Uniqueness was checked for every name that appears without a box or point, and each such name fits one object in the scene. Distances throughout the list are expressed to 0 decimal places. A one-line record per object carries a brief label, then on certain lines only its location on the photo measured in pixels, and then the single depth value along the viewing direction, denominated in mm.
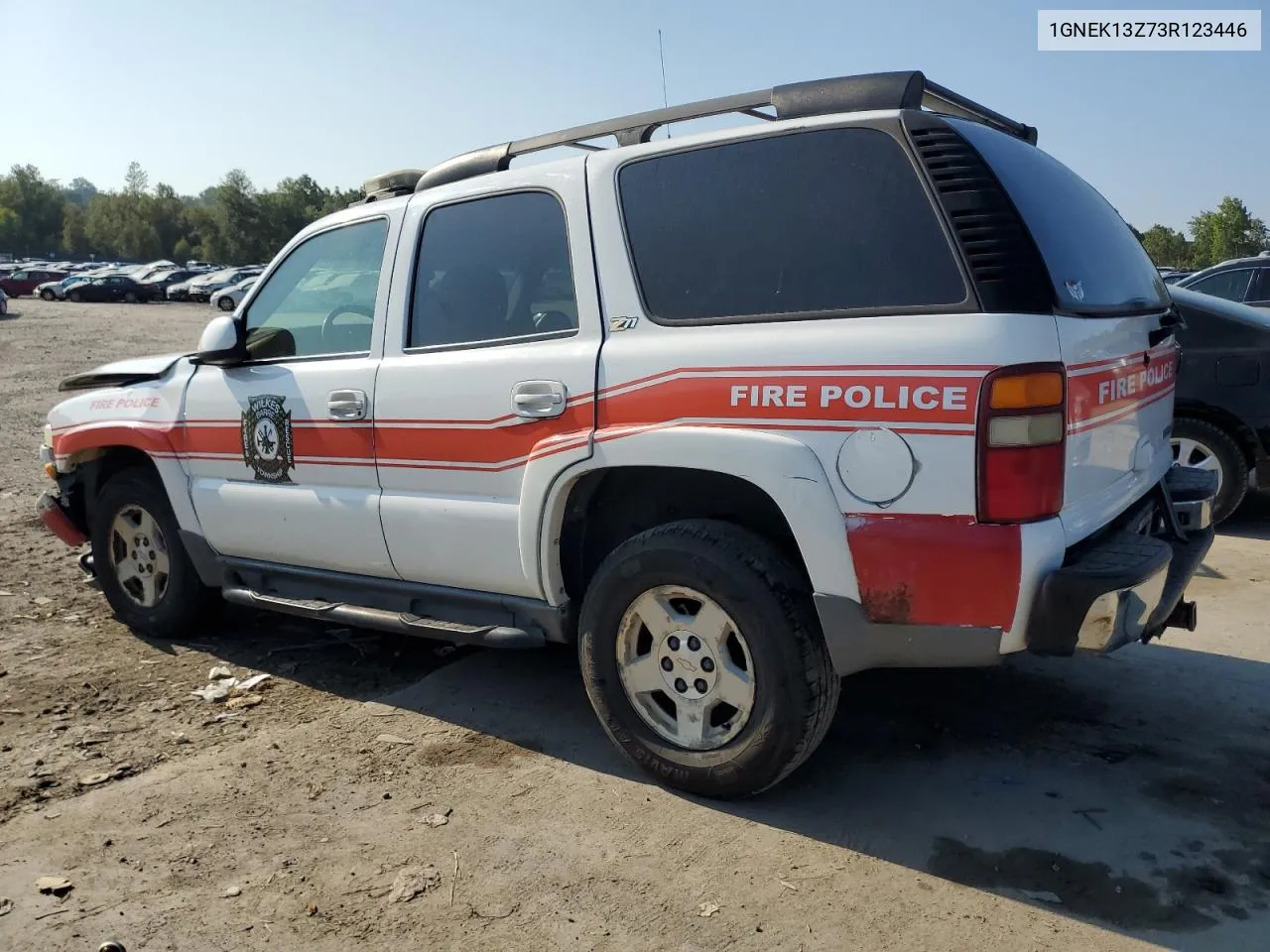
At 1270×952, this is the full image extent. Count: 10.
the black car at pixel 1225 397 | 6500
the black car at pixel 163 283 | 46375
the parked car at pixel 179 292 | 46156
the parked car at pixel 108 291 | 43750
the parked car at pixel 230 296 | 26280
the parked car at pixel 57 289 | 44344
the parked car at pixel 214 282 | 43688
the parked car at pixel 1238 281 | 9836
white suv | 2826
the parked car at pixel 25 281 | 47531
